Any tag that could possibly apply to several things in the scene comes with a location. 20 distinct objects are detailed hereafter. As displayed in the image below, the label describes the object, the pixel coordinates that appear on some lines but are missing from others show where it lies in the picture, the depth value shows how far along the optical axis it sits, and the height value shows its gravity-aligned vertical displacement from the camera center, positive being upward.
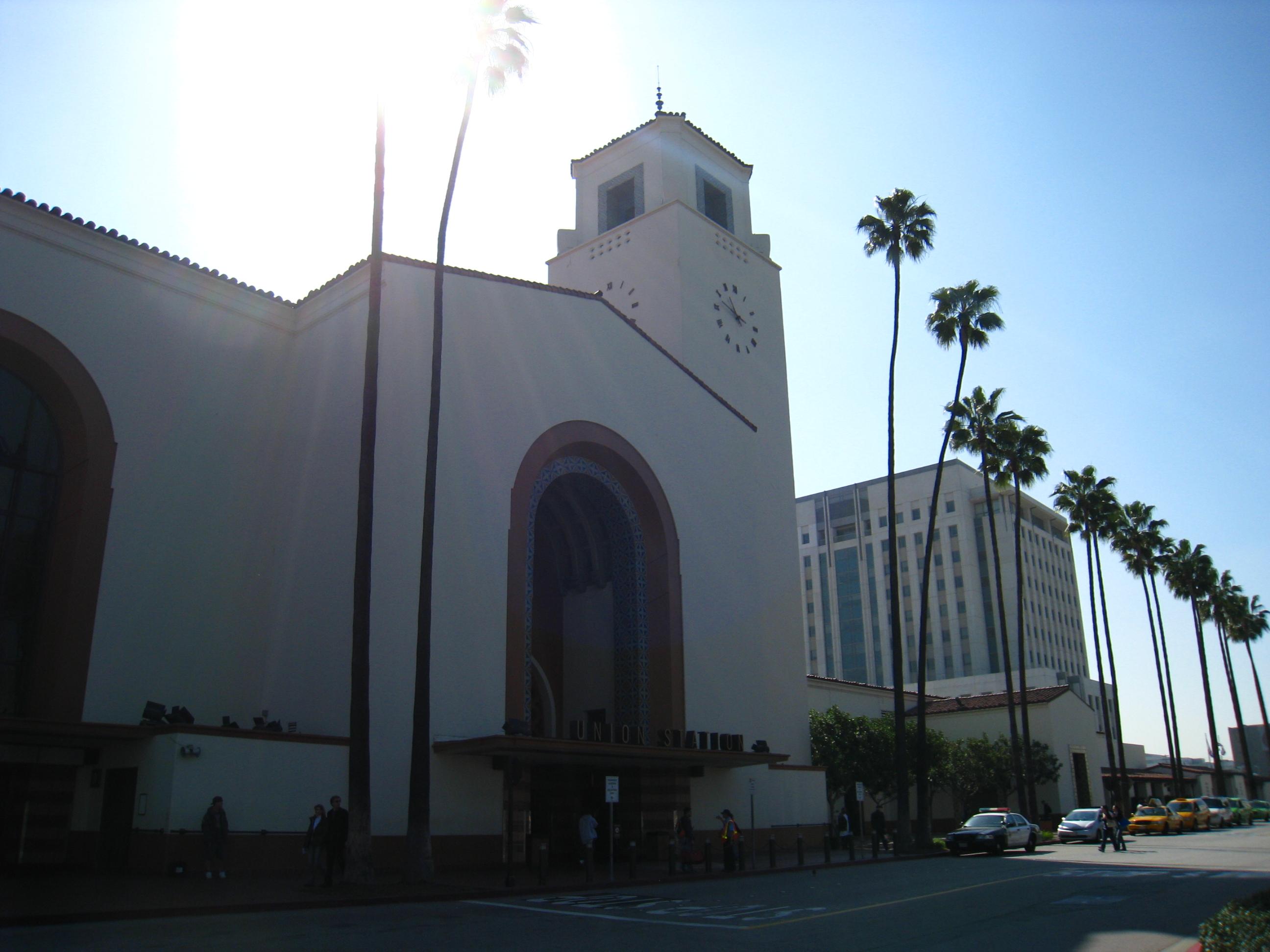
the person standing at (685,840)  23.48 -1.90
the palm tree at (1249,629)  74.44 +8.96
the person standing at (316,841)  18.12 -1.33
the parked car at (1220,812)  48.66 -3.03
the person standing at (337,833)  17.83 -1.19
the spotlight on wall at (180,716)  20.12 +1.07
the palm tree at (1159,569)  59.34 +10.78
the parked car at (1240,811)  52.47 -3.22
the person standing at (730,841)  23.78 -1.93
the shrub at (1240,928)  7.86 -1.47
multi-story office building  94.69 +17.42
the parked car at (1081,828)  37.31 -2.76
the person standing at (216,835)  18.30 -1.21
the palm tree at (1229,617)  69.31 +9.60
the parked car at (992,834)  29.14 -2.35
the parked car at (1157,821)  44.06 -3.02
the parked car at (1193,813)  45.88 -2.87
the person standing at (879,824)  30.70 -2.12
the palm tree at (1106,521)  51.84 +12.11
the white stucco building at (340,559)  21.33 +5.32
